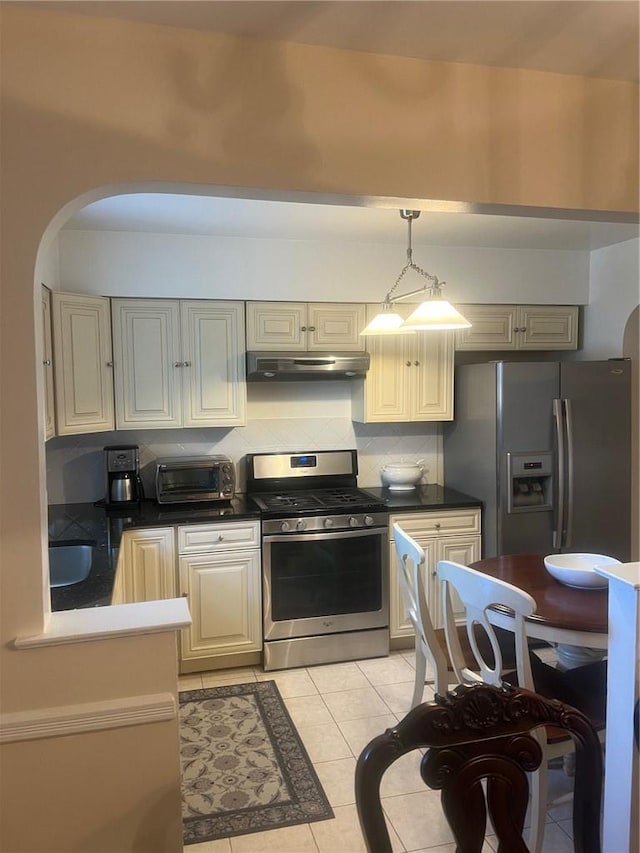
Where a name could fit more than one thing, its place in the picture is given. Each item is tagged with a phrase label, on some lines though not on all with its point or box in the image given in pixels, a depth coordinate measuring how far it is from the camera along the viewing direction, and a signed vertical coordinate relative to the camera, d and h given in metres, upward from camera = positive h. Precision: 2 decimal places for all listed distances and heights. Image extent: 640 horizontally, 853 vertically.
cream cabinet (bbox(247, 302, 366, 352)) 3.88 +0.50
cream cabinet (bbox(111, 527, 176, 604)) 3.47 -0.83
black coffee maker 3.75 -0.35
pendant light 2.60 +0.37
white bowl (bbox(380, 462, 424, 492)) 4.25 -0.44
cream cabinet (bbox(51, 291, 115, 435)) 3.34 +0.26
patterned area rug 2.50 -1.54
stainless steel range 3.70 -0.99
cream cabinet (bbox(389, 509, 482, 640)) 3.91 -0.82
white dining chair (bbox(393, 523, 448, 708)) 2.64 -0.90
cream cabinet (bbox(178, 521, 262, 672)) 3.59 -1.00
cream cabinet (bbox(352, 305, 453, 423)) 4.09 +0.18
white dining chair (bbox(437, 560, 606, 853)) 2.12 -0.95
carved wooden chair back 1.14 -0.64
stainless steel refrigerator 3.72 -0.29
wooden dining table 2.21 -0.73
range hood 3.73 +0.25
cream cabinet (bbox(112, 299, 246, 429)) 3.68 +0.27
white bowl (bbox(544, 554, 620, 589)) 2.55 -0.66
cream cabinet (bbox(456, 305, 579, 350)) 4.26 +0.53
